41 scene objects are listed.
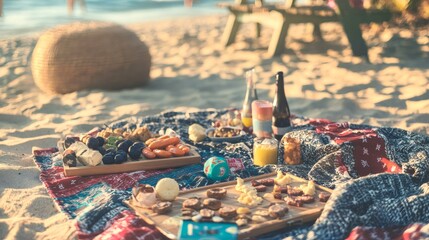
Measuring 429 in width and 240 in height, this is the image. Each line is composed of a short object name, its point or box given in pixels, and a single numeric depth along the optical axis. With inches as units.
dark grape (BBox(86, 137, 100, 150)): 126.4
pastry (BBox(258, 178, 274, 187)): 105.2
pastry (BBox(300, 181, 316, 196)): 98.5
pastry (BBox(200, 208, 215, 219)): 88.0
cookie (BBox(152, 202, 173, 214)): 92.2
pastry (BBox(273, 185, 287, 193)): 100.4
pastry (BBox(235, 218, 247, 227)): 87.0
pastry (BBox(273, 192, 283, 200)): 98.6
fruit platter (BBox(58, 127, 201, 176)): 120.0
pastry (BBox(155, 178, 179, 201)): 96.6
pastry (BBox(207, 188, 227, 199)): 98.3
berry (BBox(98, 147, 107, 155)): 125.0
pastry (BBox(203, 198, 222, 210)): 93.4
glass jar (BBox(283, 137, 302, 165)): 123.7
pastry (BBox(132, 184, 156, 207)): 95.3
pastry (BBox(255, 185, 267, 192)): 102.0
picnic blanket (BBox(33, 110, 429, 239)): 88.9
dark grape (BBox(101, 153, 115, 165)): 120.7
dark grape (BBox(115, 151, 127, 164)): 120.9
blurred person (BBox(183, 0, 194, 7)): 669.8
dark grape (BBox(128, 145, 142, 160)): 123.3
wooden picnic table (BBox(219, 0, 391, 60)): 245.0
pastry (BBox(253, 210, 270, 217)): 90.7
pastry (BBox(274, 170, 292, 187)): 104.3
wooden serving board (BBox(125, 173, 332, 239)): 86.7
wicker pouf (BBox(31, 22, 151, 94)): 212.8
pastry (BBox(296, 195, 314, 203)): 95.3
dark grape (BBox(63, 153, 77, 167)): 120.3
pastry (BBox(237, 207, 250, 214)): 91.2
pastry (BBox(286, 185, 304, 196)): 99.0
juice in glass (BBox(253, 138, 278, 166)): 122.3
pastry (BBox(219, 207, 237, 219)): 89.6
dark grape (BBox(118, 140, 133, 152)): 126.3
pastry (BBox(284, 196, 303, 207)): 94.7
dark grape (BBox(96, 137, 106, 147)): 129.2
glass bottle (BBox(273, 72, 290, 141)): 135.6
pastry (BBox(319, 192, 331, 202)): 96.3
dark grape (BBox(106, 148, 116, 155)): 123.1
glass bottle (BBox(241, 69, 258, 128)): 145.8
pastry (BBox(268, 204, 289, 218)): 90.2
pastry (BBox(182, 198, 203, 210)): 92.8
